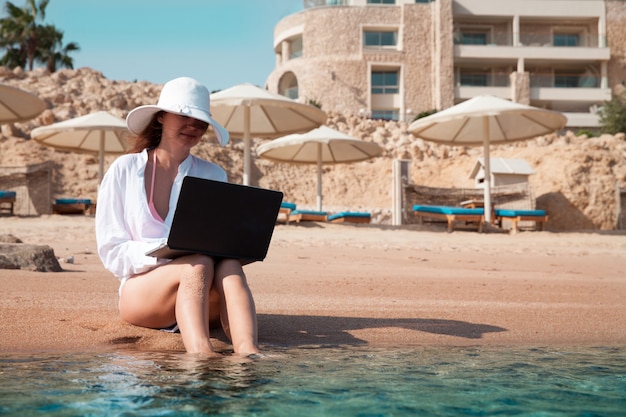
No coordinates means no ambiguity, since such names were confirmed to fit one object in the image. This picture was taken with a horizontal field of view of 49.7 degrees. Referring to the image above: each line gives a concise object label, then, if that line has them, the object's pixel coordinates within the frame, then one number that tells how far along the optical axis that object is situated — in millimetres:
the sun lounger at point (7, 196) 13666
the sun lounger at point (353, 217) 14547
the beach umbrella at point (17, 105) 12292
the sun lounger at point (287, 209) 13203
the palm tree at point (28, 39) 37406
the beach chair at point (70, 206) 14984
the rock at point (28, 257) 4945
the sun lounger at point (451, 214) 13125
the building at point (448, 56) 38000
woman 2592
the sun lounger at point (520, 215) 13609
